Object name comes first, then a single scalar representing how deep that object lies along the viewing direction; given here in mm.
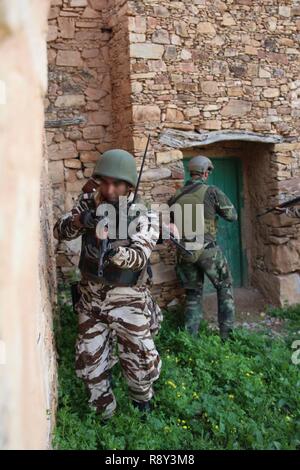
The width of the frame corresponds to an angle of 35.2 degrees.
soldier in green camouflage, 4648
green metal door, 6039
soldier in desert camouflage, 3062
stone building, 4781
